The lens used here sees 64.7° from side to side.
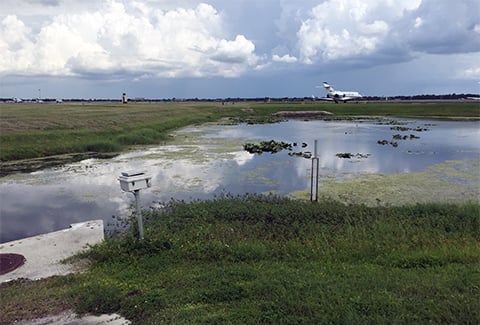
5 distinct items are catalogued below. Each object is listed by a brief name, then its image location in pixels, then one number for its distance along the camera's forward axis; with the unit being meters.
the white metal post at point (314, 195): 13.06
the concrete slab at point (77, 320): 5.29
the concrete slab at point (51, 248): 7.31
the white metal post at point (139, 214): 7.72
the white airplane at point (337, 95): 126.12
